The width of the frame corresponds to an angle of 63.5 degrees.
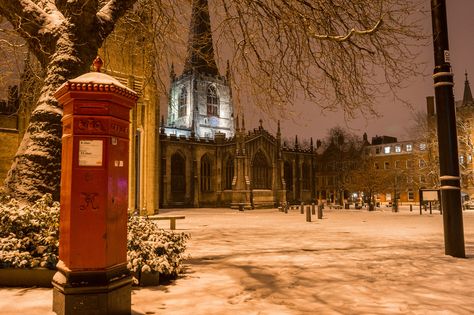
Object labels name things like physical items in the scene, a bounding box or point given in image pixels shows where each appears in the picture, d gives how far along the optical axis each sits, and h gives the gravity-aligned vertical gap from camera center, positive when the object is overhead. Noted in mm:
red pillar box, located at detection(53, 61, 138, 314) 3748 -111
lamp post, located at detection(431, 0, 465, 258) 7746 +1024
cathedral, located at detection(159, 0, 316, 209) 44875 +2587
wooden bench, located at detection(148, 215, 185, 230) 13244 -955
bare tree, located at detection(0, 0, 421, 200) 6246 +2919
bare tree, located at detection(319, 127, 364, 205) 52772 +5234
